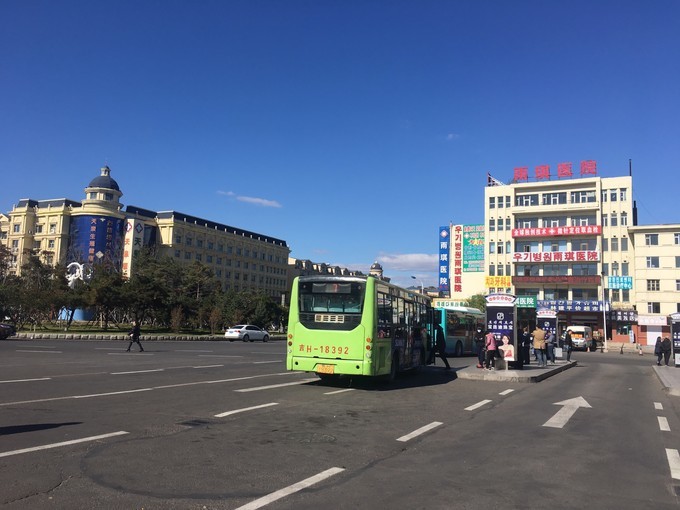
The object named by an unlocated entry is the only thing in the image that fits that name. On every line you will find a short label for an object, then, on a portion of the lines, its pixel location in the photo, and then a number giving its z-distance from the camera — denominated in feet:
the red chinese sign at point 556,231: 216.74
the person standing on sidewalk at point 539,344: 77.61
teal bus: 103.55
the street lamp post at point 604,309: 181.22
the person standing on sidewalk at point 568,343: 96.84
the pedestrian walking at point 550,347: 87.64
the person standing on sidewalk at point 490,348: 63.87
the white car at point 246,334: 164.55
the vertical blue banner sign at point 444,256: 265.95
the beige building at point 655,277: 202.59
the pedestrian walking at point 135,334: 93.30
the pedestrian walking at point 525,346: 75.42
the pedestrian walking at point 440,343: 65.05
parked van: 171.22
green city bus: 44.52
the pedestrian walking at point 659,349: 96.63
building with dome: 317.83
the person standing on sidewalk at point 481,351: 66.85
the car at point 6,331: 125.18
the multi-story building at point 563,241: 215.72
